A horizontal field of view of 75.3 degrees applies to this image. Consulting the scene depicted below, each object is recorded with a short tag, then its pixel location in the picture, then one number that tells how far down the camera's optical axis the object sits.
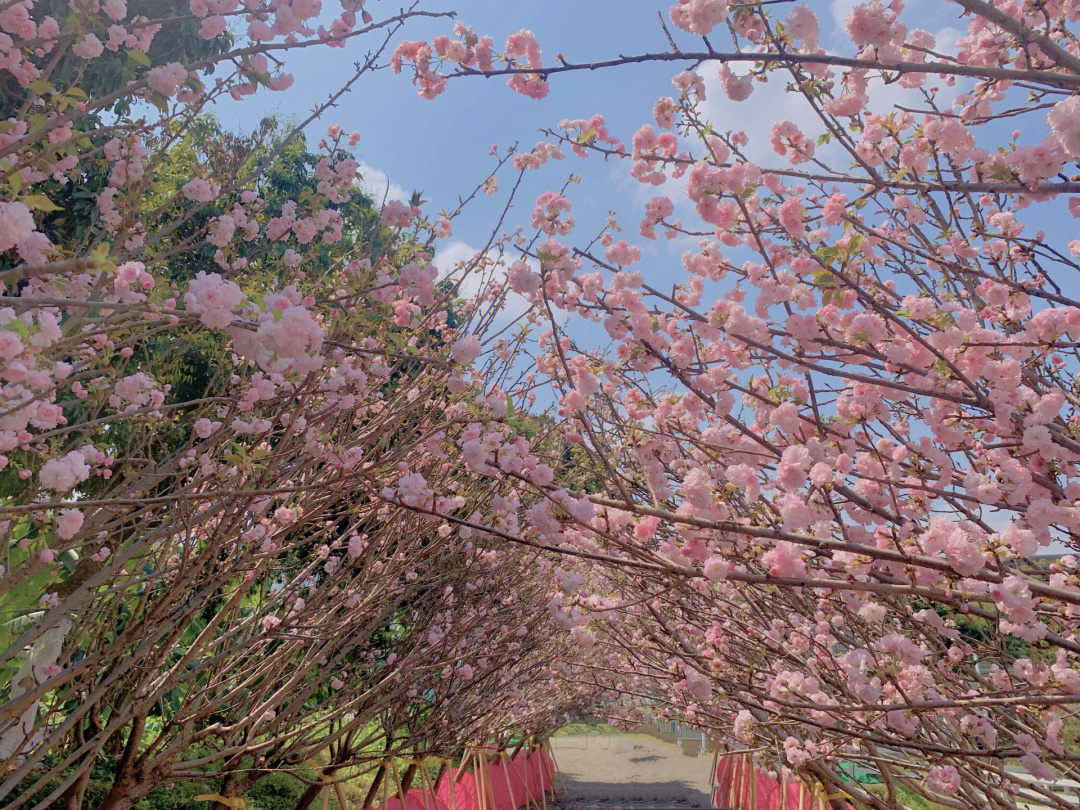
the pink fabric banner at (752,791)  7.64
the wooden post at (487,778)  10.32
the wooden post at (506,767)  12.75
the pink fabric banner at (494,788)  7.67
